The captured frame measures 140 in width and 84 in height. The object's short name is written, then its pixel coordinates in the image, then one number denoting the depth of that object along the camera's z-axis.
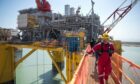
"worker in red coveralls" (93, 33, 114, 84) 2.93
